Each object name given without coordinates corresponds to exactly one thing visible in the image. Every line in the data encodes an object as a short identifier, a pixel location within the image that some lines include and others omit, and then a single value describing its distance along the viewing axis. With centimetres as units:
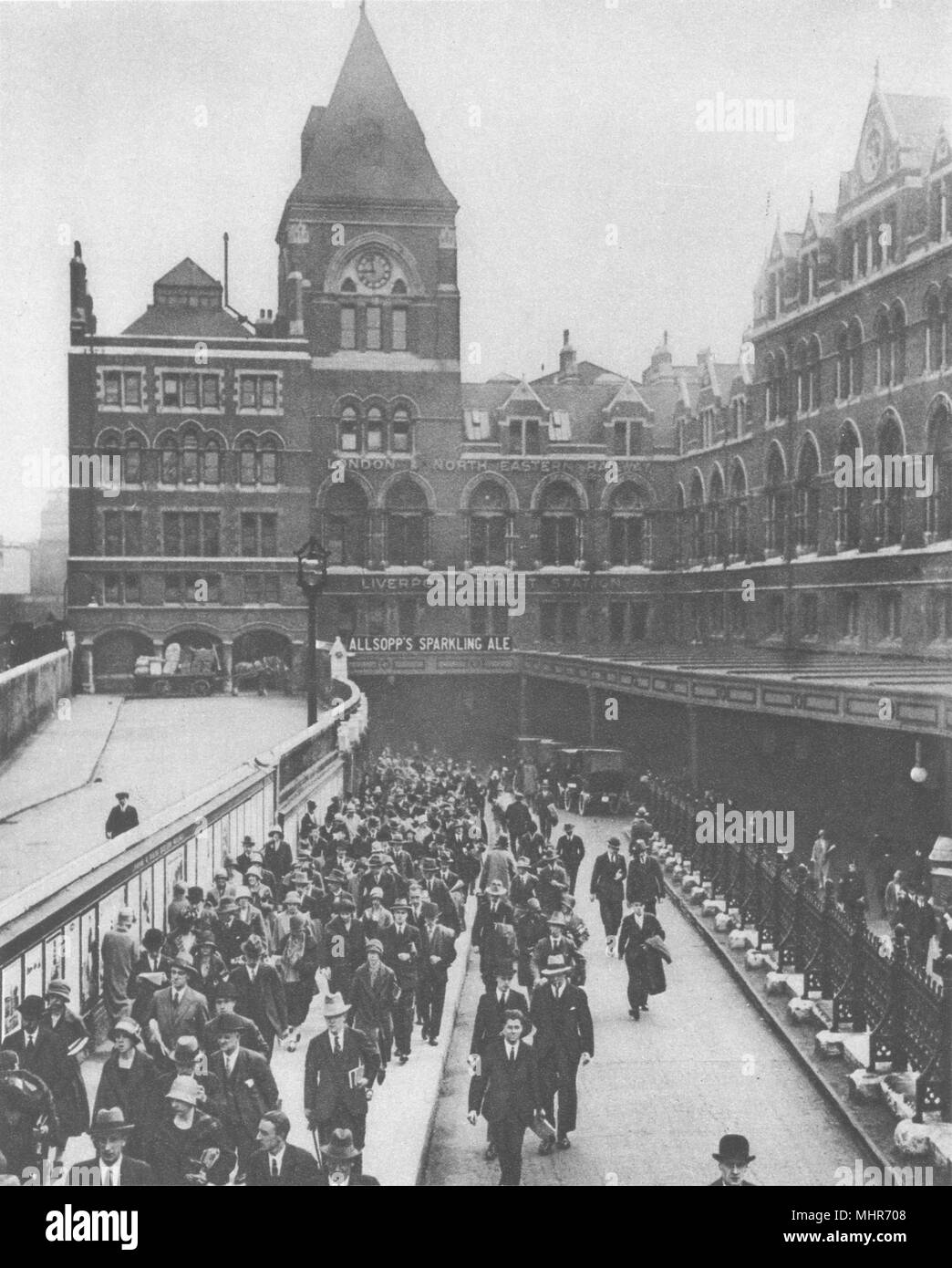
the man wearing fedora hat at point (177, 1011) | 1086
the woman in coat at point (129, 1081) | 986
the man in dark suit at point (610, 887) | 1775
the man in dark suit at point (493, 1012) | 1129
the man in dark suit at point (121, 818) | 1661
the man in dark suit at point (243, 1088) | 1007
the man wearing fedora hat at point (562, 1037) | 1177
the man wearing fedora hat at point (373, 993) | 1245
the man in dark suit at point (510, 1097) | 1102
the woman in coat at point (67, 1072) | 1035
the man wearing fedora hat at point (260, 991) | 1184
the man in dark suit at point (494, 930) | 1430
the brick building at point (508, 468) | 3381
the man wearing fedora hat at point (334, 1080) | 1070
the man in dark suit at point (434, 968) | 1396
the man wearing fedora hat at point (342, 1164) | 970
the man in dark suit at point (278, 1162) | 932
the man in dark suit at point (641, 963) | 1545
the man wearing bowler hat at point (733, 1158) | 995
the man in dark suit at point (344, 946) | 1305
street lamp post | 2325
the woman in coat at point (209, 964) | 1170
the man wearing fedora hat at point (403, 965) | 1320
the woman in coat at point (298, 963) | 1313
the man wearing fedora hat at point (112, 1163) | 980
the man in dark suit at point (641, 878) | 1727
